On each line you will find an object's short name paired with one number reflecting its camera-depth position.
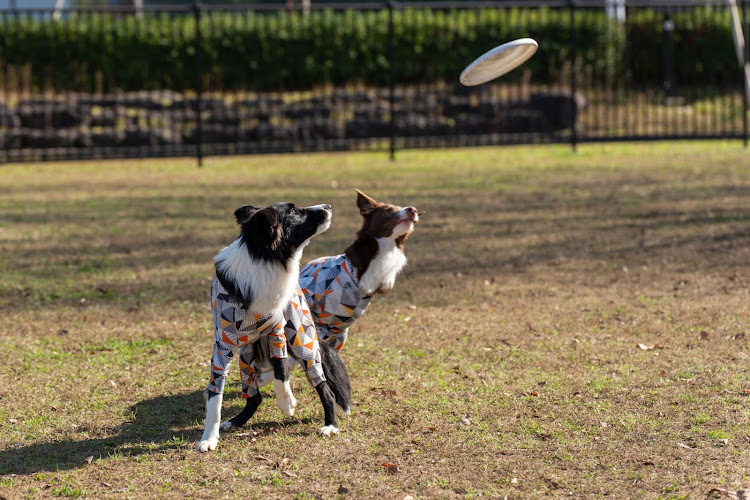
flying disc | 13.42
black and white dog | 9.31
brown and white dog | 10.72
